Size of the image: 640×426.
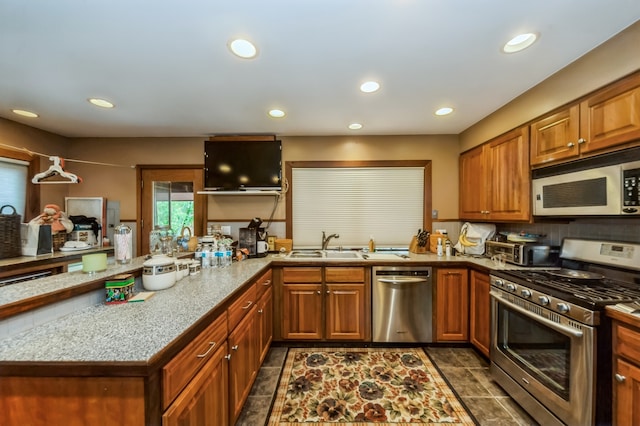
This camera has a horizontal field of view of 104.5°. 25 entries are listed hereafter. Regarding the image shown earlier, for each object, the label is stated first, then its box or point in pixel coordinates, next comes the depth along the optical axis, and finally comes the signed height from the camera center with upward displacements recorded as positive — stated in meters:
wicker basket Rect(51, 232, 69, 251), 2.87 -0.31
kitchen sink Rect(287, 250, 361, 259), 2.95 -0.51
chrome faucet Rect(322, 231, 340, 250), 3.25 -0.33
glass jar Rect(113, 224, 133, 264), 1.76 -0.22
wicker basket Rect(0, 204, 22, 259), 2.38 -0.22
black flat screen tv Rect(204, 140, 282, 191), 3.13 +0.60
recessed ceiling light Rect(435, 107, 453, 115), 2.47 +1.06
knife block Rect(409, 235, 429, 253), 3.09 -0.42
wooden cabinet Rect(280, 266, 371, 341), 2.65 -1.02
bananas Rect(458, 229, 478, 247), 2.84 -0.32
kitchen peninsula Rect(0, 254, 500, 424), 0.81 -0.51
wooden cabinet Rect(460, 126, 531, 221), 2.19 +0.35
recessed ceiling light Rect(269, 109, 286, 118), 2.52 +1.05
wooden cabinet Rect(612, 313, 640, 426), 1.20 -0.79
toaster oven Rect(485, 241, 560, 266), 2.14 -0.35
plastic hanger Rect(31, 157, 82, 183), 2.08 +0.36
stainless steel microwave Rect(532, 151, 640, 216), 1.46 +0.17
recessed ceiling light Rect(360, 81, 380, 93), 1.97 +1.04
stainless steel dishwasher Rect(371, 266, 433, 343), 2.62 -0.97
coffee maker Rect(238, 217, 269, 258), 2.87 -0.33
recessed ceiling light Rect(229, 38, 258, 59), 1.49 +1.04
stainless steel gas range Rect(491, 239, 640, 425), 1.35 -0.74
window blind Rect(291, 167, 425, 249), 3.31 +0.15
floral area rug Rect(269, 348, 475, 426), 1.74 -1.43
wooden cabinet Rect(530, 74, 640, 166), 1.43 +0.60
